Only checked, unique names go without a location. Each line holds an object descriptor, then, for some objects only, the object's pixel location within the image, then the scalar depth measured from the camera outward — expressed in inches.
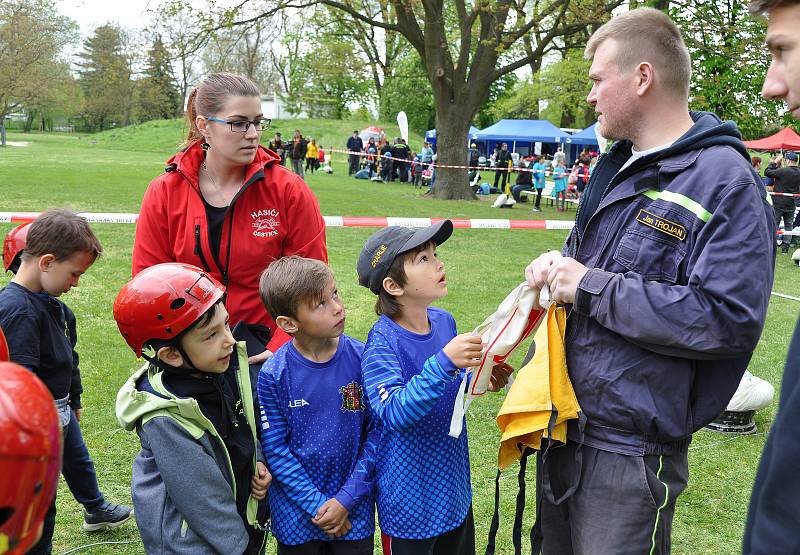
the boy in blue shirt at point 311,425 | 109.7
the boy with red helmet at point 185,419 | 96.3
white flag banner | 1455.5
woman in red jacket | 127.0
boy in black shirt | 127.1
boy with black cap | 108.6
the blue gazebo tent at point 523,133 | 1438.2
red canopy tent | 1055.6
